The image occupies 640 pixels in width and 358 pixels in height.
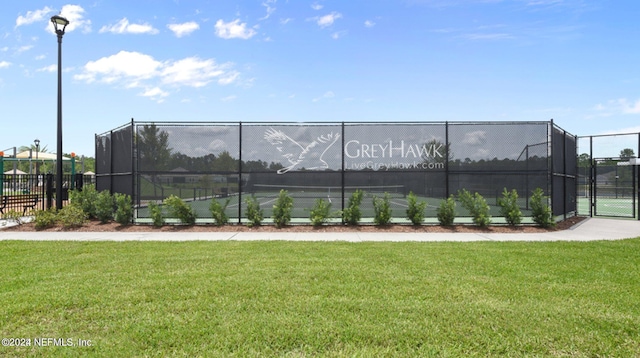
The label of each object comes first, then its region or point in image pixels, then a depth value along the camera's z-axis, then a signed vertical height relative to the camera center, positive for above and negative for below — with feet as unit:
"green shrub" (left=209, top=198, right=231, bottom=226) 34.80 -2.95
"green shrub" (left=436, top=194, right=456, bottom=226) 34.83 -3.07
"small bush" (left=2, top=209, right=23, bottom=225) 35.80 -3.42
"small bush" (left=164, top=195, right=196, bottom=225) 34.58 -2.76
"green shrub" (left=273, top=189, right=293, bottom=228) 34.55 -2.67
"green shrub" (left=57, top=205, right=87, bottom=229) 33.86 -3.30
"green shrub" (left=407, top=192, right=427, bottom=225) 34.88 -2.77
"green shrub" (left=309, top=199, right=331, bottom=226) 34.37 -2.98
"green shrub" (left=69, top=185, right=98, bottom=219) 37.47 -1.87
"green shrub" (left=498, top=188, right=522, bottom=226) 34.68 -2.63
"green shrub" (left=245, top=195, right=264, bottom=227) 34.73 -3.05
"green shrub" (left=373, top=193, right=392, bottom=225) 34.55 -2.77
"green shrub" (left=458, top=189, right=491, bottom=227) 34.35 -2.50
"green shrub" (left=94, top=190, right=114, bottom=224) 36.40 -2.59
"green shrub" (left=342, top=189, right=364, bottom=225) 34.81 -2.70
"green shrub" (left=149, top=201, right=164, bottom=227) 34.73 -3.21
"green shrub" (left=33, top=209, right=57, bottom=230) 33.71 -3.49
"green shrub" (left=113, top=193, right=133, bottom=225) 35.24 -2.82
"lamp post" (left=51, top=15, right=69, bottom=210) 34.63 +8.01
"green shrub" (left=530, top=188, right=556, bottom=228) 34.12 -2.86
